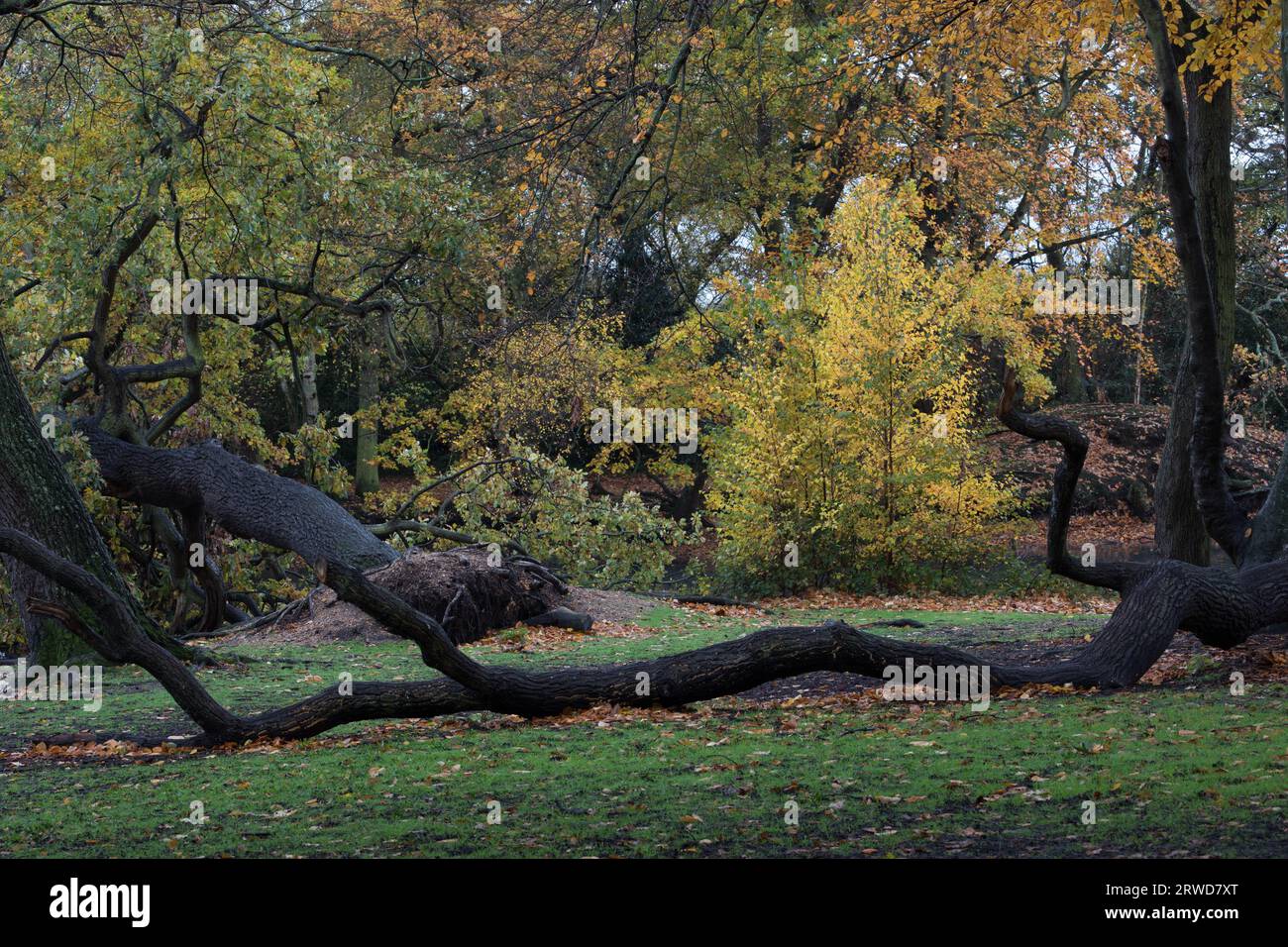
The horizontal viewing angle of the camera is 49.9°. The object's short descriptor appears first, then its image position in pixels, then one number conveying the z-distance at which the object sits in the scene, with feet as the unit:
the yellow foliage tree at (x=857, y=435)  76.89
